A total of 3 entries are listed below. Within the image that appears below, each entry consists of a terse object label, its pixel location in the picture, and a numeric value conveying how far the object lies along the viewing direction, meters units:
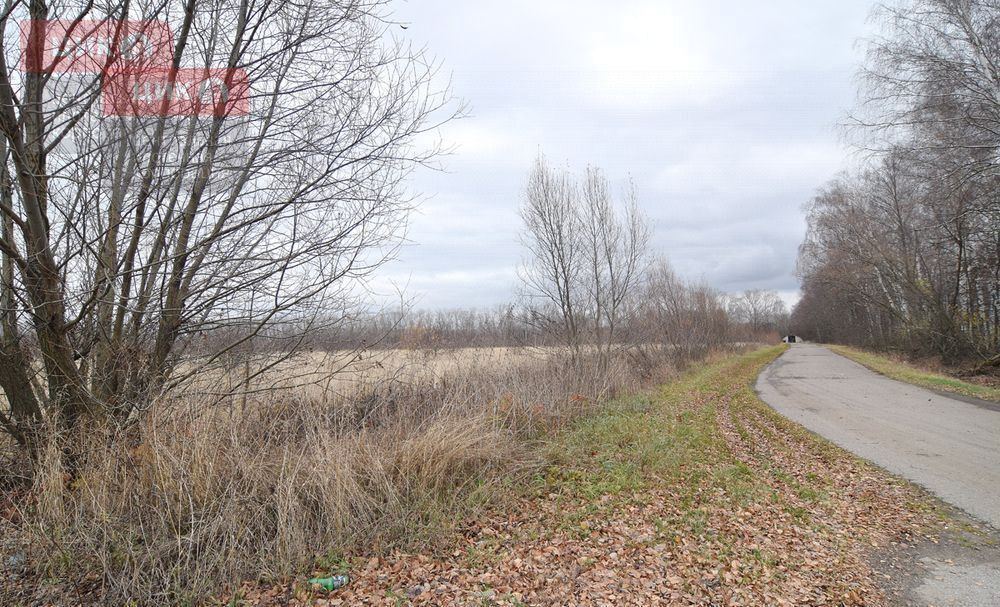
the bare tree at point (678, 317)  22.08
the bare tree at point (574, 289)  15.34
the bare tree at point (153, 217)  4.22
